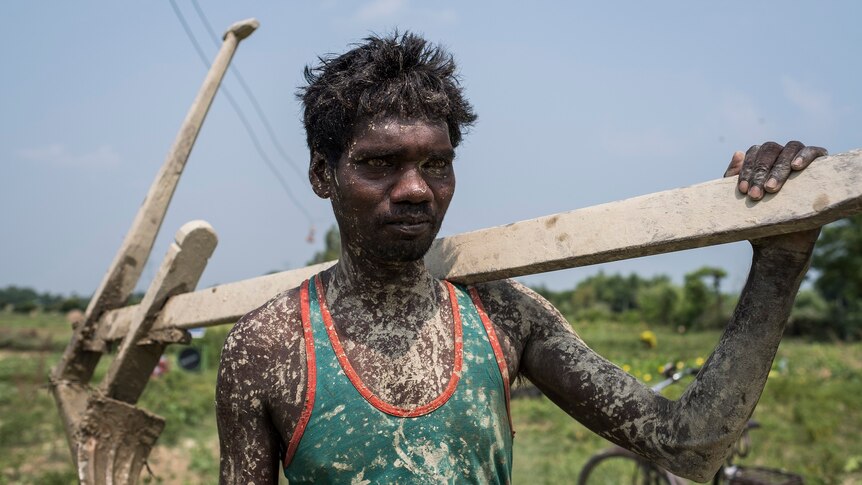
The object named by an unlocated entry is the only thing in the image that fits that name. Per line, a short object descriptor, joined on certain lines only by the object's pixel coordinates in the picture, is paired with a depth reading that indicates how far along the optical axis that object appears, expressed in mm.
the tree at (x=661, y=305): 36969
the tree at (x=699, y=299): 34812
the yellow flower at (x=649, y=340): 20853
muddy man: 1677
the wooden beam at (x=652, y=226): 1446
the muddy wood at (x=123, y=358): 3012
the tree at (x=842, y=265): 34781
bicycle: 5876
